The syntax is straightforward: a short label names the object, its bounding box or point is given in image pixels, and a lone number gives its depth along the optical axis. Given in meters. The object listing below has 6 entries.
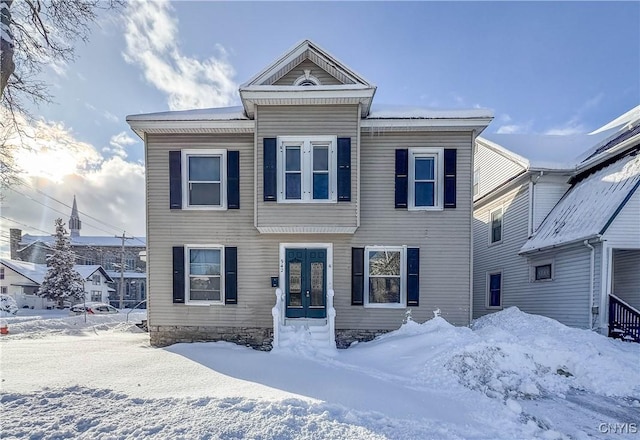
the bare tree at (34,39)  7.85
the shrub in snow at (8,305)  23.35
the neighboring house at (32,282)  29.83
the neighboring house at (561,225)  8.52
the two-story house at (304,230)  8.78
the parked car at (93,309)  25.47
